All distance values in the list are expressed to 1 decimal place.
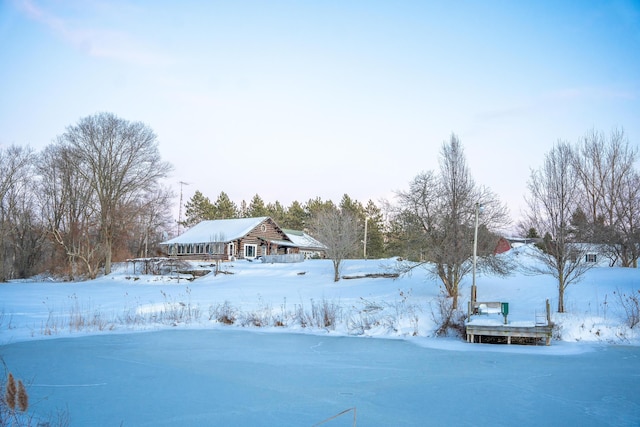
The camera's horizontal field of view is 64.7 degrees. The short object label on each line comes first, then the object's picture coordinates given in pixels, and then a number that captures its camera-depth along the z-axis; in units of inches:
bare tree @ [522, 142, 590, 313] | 714.8
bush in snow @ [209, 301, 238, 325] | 730.2
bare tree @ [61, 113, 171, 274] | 1615.4
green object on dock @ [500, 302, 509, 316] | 611.5
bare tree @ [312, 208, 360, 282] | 1282.0
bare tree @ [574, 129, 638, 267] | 1125.7
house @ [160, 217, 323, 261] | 1978.3
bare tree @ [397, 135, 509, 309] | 853.2
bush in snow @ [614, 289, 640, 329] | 609.9
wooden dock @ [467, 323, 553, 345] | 577.6
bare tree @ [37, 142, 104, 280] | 1663.4
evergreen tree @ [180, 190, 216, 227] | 2979.8
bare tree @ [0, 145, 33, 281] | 1664.6
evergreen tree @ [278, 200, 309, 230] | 3053.6
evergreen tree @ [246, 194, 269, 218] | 3089.3
